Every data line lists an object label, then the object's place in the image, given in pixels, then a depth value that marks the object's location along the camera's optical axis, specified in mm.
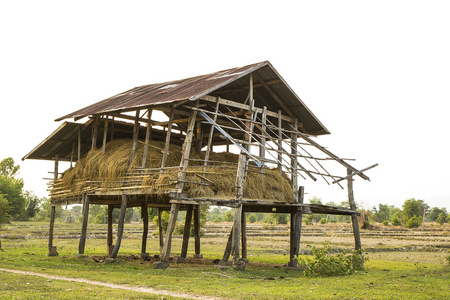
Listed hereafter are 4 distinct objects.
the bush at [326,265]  15109
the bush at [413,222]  62219
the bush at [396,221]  66125
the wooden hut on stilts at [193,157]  15859
